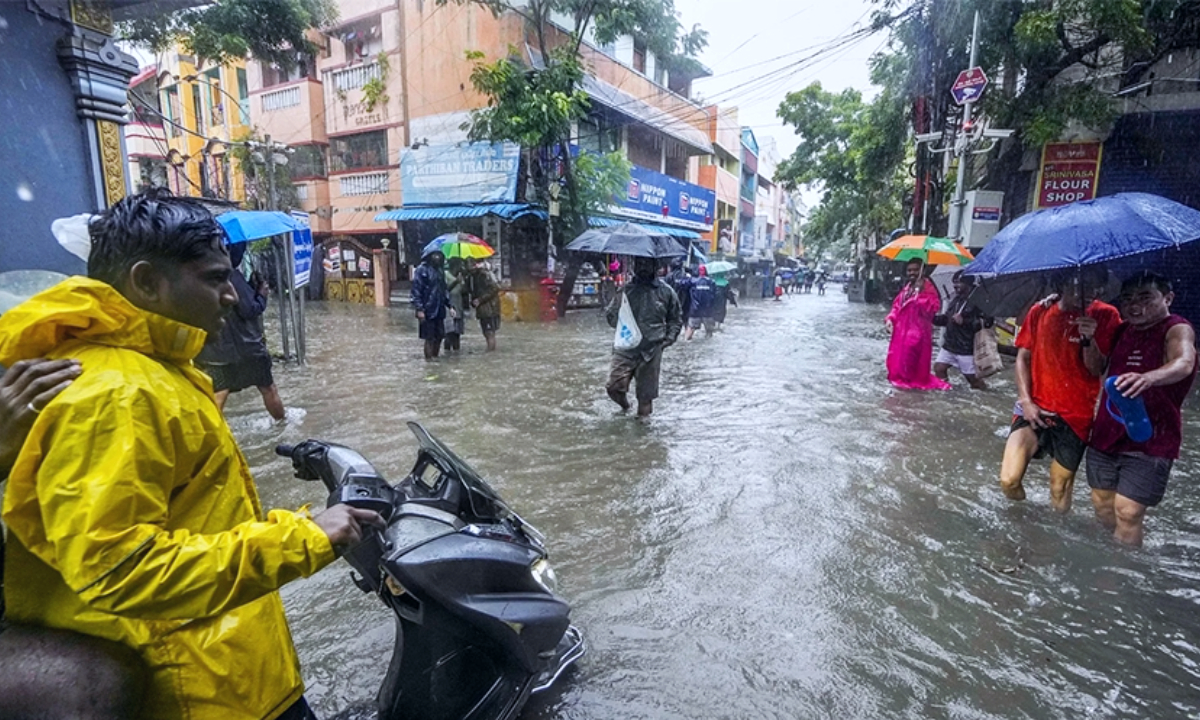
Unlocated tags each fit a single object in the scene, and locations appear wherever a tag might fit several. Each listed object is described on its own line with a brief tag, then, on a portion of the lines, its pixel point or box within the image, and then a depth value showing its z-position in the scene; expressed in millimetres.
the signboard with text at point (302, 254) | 7785
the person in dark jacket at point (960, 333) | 7102
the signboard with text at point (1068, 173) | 9797
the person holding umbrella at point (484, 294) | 10117
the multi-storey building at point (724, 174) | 29078
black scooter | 1541
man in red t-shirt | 3494
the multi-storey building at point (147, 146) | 24281
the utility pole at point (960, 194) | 10086
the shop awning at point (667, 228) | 16812
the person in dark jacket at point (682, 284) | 13219
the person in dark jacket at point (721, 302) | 13987
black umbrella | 5906
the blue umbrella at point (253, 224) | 5621
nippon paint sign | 19491
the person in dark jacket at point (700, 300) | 13078
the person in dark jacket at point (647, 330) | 5945
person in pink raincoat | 7363
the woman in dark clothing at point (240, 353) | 4922
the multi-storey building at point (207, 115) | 22641
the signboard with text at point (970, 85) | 9516
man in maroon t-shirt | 3066
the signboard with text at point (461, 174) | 15883
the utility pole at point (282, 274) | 8125
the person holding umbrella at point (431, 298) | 8812
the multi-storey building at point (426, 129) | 16609
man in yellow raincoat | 1008
